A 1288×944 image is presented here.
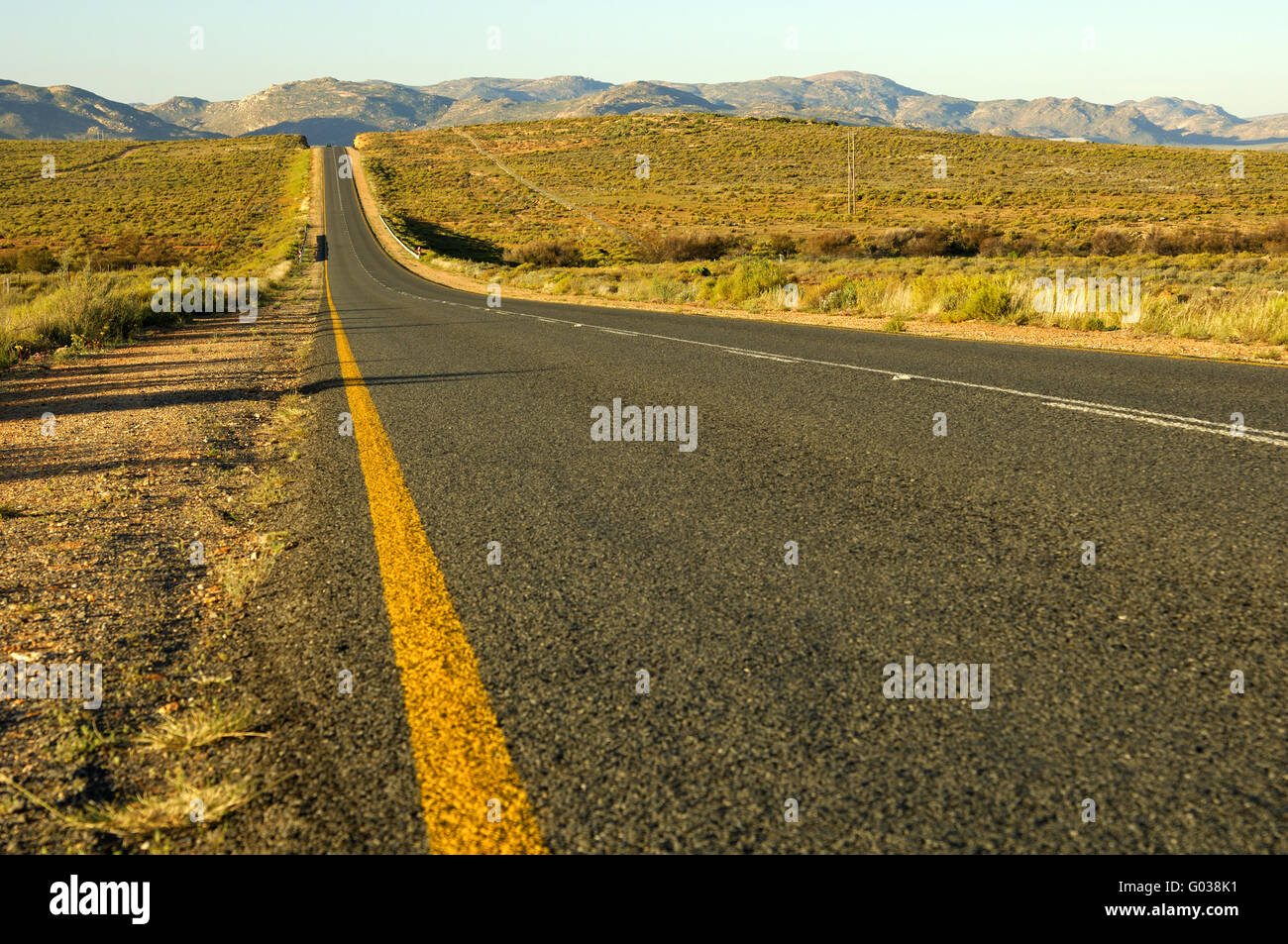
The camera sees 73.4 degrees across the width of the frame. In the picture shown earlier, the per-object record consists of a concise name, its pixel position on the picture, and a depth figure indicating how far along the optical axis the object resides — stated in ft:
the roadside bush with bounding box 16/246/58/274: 108.78
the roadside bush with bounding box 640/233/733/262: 123.13
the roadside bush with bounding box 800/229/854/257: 113.88
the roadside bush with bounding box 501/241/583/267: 137.39
